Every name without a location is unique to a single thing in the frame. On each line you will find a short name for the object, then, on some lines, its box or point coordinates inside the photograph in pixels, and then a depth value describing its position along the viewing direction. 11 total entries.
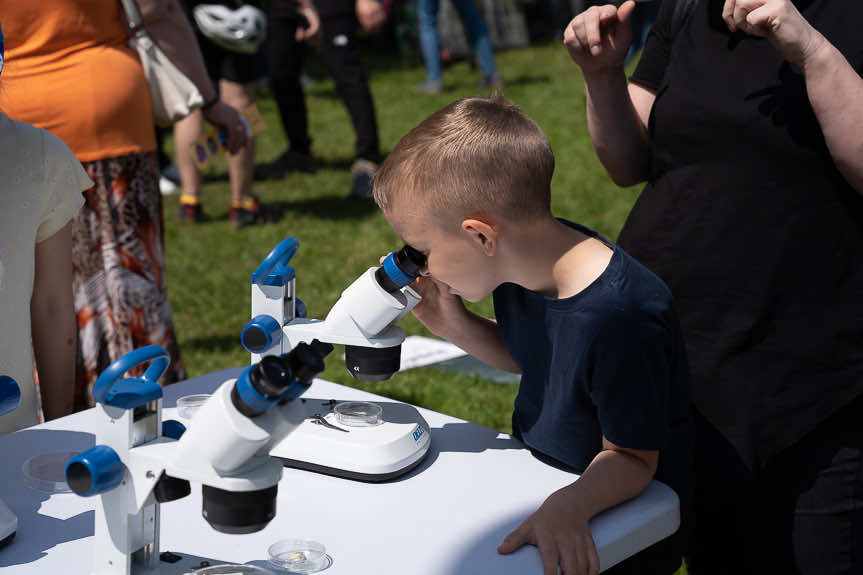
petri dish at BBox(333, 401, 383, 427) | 1.54
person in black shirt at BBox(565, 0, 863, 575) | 1.65
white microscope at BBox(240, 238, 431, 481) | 1.45
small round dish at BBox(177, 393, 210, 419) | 1.66
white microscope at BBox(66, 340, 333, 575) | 1.00
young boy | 1.43
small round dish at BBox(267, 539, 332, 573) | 1.20
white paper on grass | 3.96
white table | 1.23
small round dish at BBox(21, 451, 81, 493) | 1.41
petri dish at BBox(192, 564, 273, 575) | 1.16
